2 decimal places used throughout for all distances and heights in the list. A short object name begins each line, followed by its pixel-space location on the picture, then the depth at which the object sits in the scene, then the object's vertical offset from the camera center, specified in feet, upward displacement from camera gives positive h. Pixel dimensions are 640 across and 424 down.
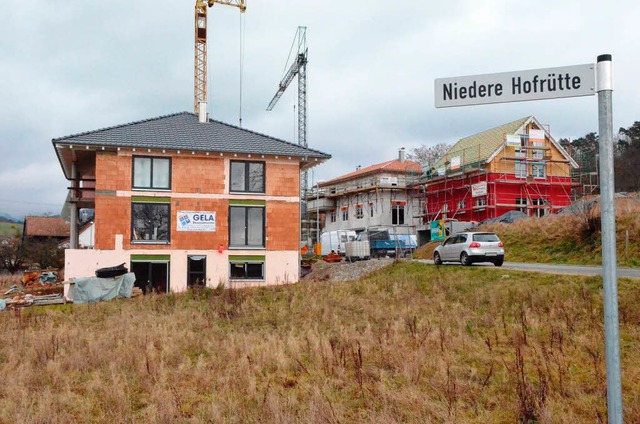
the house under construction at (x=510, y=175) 172.04 +17.12
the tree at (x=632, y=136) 241.63 +41.96
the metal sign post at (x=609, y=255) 13.74 -0.58
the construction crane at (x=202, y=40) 198.39 +67.89
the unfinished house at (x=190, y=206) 91.97 +4.32
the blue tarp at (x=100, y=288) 81.51 -7.85
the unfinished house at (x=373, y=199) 224.12 +13.36
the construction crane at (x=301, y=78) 315.78 +85.15
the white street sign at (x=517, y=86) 14.70 +3.80
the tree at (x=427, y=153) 262.73 +35.73
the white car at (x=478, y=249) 87.35 -2.66
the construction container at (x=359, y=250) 135.85 -4.27
